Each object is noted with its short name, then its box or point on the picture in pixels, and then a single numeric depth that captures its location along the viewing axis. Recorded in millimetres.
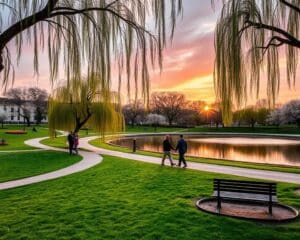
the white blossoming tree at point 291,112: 72988
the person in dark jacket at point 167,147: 18438
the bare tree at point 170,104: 99812
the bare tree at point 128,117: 93662
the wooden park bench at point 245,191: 8727
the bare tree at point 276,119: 77188
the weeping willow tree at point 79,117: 28922
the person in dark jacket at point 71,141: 25050
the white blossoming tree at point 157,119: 102281
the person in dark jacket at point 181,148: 17578
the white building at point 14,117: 119200
